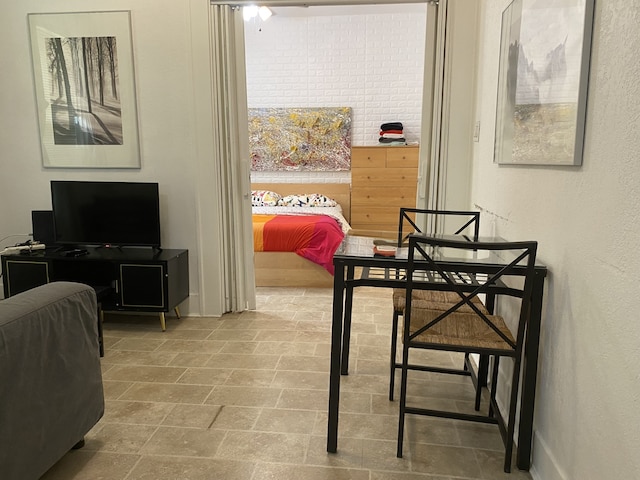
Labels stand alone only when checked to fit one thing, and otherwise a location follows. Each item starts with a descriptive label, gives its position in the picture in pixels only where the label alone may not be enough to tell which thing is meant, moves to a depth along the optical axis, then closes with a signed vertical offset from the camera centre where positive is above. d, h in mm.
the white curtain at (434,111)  3172 +368
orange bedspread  4422 -715
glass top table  1762 -495
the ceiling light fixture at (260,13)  5152 +1689
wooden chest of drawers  5699 -227
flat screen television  3398 -368
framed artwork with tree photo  3391 +538
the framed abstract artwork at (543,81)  1488 +322
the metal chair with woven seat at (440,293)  2264 -655
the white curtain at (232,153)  3346 +73
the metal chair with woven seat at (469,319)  1677 -643
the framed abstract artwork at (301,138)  6160 +338
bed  4438 -924
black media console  3236 -787
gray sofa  1438 -729
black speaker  3570 -485
